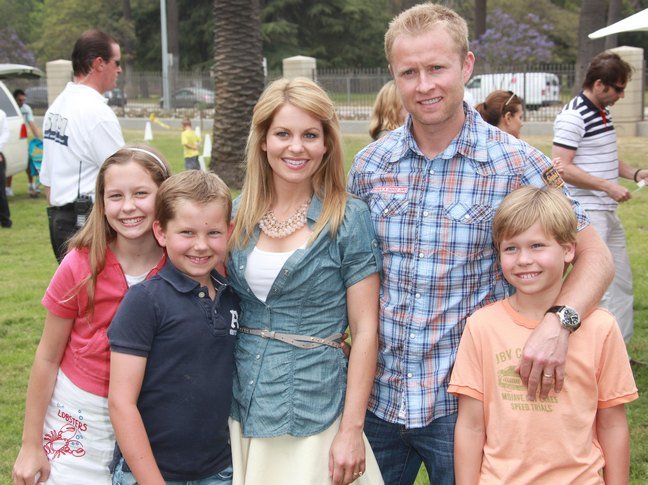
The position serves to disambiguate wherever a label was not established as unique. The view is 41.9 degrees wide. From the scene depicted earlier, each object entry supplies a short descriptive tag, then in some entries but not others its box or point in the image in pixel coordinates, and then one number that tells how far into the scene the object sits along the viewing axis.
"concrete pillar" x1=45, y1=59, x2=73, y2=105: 28.17
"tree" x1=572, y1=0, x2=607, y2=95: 22.33
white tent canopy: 4.81
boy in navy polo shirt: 2.63
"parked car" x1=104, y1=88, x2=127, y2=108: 33.64
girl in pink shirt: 2.87
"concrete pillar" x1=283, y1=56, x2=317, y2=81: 25.72
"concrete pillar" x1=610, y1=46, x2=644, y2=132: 20.09
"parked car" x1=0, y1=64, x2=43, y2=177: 14.09
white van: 25.02
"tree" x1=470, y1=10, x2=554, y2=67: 35.47
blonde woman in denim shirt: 2.72
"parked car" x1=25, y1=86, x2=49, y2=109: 34.28
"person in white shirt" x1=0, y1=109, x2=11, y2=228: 12.36
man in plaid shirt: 2.71
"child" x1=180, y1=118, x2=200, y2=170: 16.27
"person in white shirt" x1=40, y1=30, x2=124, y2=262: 5.38
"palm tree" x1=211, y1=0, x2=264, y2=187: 14.13
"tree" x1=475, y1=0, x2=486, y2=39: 38.59
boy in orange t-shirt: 2.55
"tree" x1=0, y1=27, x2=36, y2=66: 46.06
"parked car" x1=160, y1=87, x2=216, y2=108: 32.09
